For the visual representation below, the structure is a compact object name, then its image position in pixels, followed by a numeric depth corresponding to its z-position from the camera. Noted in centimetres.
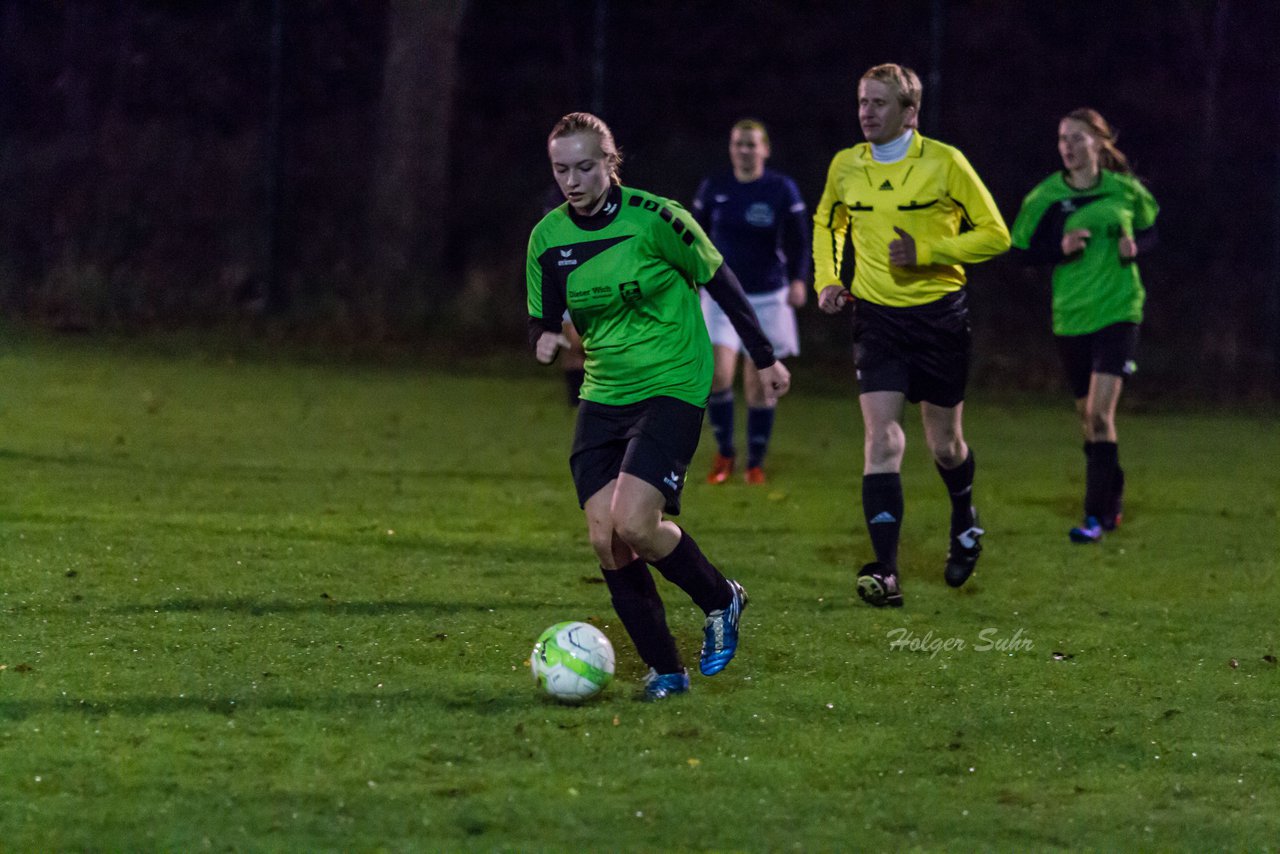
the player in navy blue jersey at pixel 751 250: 2177
